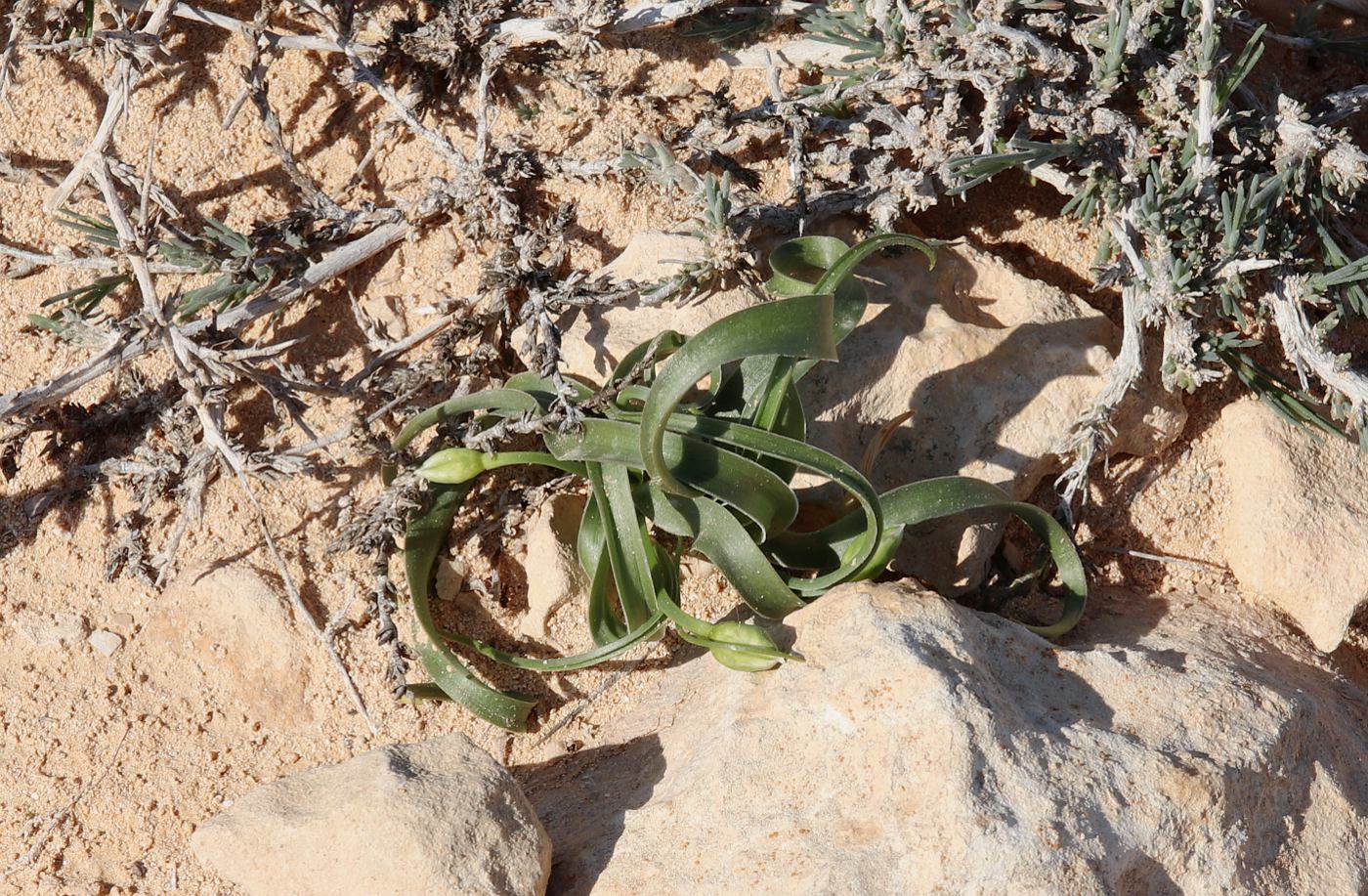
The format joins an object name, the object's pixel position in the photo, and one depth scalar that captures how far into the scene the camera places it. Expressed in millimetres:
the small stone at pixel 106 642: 2518
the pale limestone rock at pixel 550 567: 2523
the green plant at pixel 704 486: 2156
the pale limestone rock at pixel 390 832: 1922
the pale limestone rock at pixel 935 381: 2609
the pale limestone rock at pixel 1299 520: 2570
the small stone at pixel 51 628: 2527
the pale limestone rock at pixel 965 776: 1893
